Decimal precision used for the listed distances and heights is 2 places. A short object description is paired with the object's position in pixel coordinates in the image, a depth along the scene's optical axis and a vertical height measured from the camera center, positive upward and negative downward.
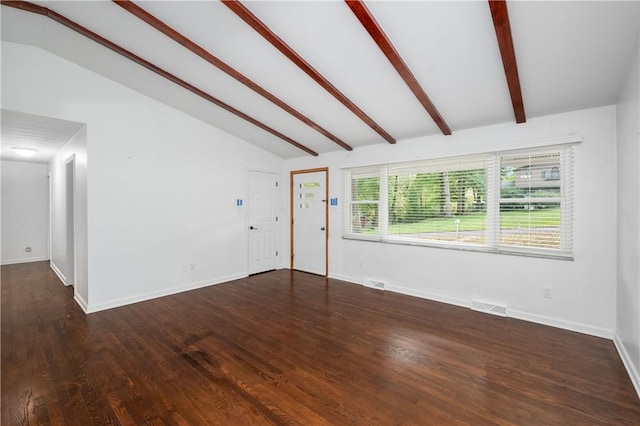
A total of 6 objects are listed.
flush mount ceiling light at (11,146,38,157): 4.87 +1.13
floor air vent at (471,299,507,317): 3.48 -1.25
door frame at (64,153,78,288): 4.65 +0.01
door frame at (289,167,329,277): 5.42 +0.15
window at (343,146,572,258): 3.20 +0.13
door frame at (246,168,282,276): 5.38 +0.10
